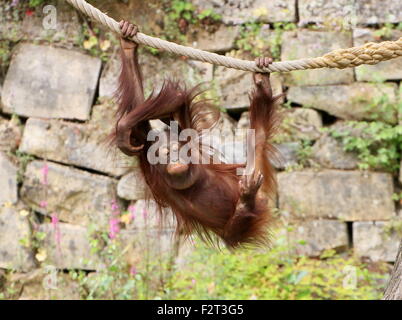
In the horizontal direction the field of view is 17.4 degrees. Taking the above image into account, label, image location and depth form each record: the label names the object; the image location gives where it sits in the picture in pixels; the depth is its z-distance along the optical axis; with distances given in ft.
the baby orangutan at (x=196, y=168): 19.81
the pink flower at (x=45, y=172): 31.08
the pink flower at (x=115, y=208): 30.55
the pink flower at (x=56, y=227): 29.95
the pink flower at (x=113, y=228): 29.55
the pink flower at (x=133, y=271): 29.31
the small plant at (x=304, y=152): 31.85
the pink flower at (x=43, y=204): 30.78
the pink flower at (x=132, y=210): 31.45
